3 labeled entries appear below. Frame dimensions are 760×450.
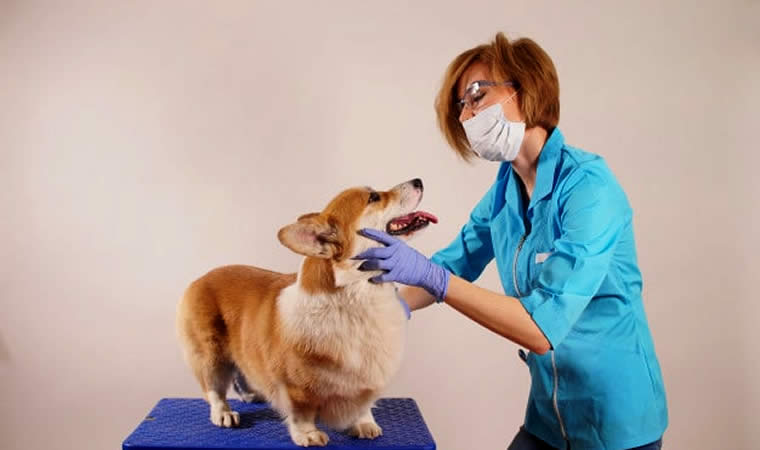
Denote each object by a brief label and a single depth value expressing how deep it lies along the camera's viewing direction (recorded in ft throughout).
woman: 5.83
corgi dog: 6.38
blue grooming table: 6.68
